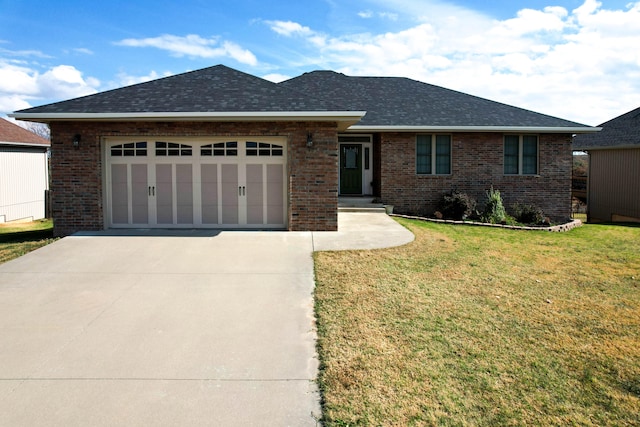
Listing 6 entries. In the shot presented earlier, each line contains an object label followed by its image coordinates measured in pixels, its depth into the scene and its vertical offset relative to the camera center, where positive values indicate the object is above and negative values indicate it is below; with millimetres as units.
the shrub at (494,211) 16422 -884
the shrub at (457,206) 17031 -755
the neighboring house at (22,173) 21794 +447
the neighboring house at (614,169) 21109 +578
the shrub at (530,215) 16656 -1044
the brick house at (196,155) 12734 +691
